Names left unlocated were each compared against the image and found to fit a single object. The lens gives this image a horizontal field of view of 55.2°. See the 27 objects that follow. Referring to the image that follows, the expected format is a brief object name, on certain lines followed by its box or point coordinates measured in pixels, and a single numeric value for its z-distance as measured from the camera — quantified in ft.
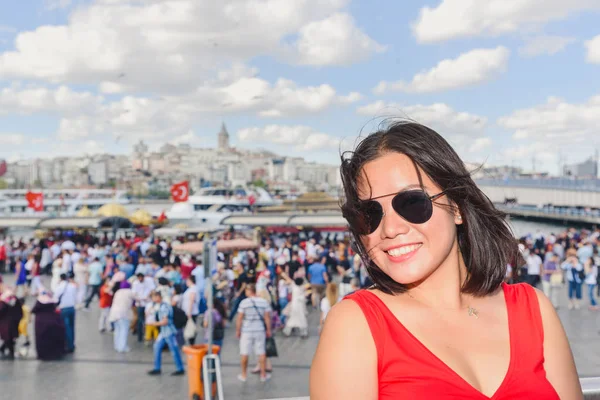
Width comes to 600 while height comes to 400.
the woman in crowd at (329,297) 31.71
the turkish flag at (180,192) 84.69
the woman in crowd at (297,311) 32.76
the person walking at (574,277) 39.17
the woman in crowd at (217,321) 26.05
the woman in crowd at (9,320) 29.27
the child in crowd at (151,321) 27.94
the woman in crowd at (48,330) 28.86
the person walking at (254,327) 25.23
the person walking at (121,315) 29.84
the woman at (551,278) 38.52
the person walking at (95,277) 41.63
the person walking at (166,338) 26.21
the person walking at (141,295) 32.52
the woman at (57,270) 37.07
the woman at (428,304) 4.08
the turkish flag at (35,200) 96.54
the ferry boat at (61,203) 171.32
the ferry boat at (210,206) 126.72
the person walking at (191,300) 31.30
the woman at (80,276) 42.16
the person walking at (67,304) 30.35
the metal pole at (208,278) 19.69
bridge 149.69
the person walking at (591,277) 38.68
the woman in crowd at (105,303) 34.78
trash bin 21.24
